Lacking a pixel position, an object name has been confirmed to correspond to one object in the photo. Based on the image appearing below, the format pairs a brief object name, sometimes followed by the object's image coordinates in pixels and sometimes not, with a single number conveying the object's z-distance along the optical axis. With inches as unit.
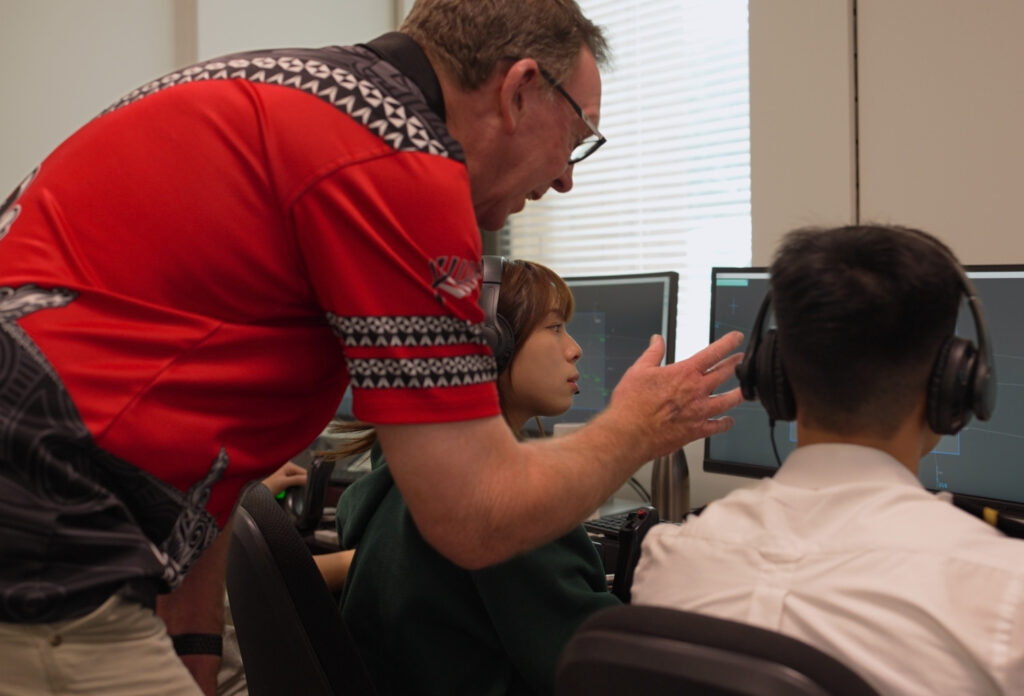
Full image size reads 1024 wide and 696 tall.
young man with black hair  28.2
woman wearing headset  48.4
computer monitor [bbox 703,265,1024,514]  62.3
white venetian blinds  100.0
